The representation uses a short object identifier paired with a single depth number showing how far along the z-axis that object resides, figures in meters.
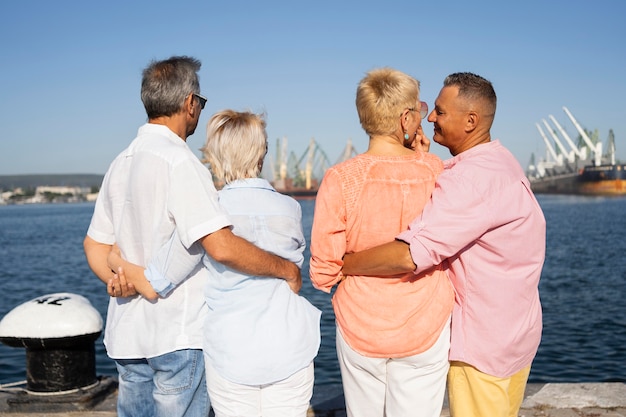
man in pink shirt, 1.57
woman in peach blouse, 1.63
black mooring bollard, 2.76
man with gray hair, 1.63
